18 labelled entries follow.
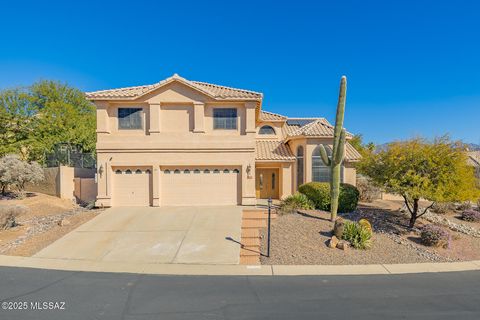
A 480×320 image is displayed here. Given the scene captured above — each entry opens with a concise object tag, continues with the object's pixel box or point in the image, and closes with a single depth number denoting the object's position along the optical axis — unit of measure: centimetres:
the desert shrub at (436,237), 1081
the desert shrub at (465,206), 1773
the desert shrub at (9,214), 1256
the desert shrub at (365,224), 1105
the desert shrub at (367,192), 2039
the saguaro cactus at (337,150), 1260
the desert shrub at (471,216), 1577
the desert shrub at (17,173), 1761
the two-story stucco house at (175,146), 1639
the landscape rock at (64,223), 1303
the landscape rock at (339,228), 1077
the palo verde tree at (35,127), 2288
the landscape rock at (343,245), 1007
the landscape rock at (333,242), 1020
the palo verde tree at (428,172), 1180
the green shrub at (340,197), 1502
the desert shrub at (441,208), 1745
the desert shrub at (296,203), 1473
